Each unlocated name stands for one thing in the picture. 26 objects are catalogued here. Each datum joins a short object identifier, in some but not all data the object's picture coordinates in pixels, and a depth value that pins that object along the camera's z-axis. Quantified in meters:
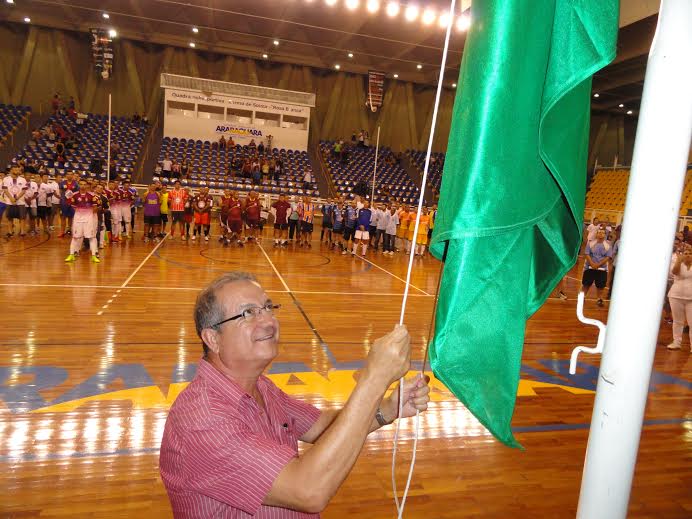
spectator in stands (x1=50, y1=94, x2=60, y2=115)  21.01
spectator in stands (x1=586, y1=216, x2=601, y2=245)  7.98
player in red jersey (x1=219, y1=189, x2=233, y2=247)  12.58
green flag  0.97
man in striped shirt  1.00
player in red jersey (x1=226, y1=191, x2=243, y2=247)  12.51
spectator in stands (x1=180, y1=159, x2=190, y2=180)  18.16
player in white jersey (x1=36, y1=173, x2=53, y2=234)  11.10
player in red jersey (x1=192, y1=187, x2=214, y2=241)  12.19
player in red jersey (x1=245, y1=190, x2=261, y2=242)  12.70
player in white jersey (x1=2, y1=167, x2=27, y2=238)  10.24
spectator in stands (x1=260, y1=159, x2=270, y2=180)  19.44
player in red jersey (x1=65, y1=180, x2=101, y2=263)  8.63
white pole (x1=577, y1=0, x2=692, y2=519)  0.85
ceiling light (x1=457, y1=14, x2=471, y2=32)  15.43
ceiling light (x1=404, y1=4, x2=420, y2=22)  15.46
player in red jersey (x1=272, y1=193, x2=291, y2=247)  12.90
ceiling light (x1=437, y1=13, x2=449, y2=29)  16.12
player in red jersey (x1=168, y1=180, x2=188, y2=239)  12.34
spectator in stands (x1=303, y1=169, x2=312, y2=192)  19.70
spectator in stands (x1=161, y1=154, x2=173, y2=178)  17.94
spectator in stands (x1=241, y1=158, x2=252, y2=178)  19.19
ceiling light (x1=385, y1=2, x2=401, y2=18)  15.02
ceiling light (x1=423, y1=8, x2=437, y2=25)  15.66
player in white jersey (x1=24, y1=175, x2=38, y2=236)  10.69
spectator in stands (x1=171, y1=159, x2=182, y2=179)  17.73
